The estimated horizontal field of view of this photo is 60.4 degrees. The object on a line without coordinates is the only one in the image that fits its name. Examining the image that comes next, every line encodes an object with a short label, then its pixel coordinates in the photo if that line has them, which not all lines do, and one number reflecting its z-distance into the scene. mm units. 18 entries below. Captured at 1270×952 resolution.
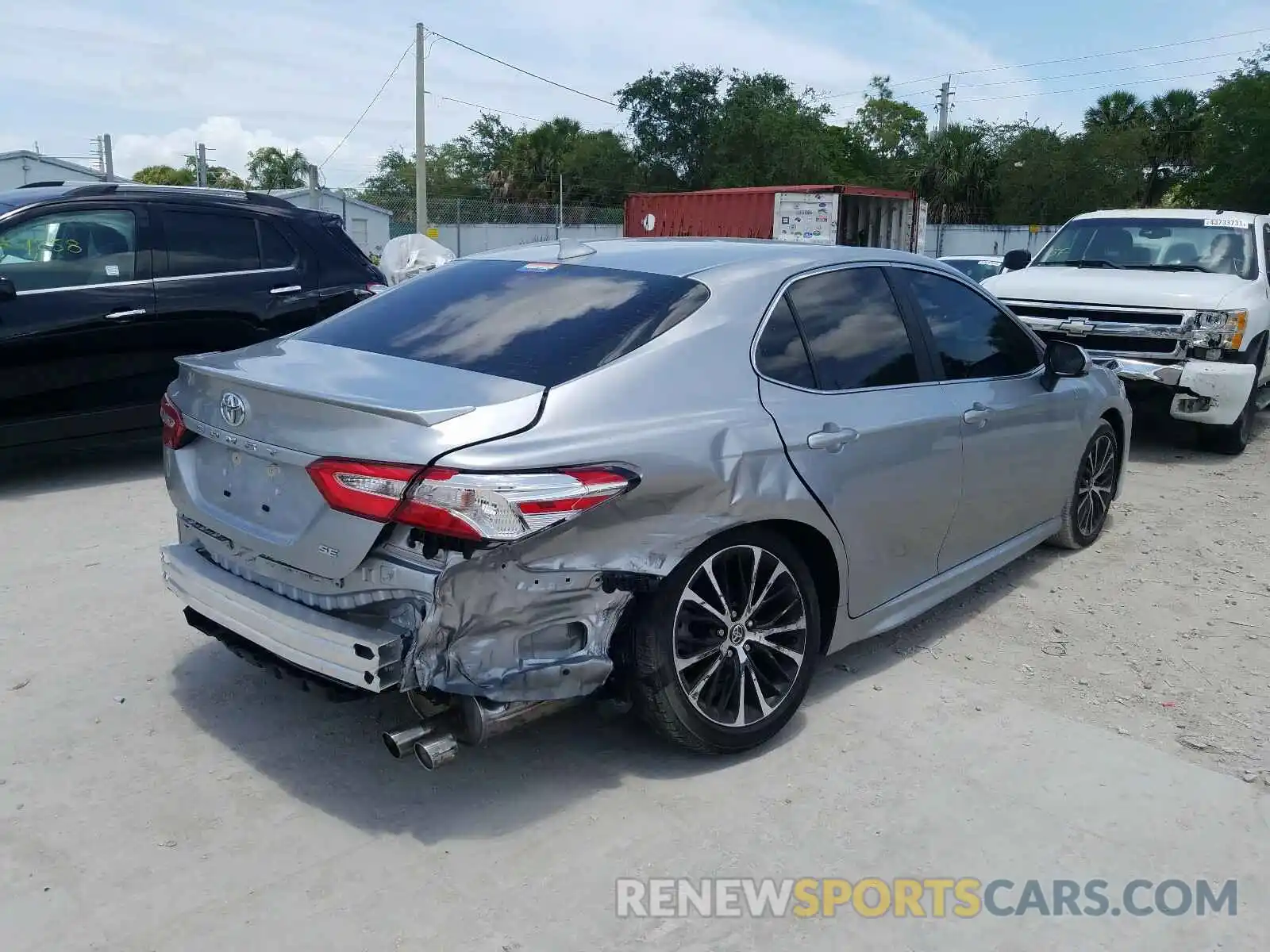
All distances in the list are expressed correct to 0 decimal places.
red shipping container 22562
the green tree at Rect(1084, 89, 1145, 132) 54969
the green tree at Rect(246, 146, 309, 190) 63188
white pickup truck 8016
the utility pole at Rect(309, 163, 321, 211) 16994
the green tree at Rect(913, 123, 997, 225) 52094
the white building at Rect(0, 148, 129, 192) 32781
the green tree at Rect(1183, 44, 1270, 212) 35250
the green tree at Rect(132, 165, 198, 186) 58219
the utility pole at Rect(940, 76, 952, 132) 49188
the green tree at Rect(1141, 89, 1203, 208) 52438
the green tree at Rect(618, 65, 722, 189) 59031
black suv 6445
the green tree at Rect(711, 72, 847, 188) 56750
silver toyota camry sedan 2885
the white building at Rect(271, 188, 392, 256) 24781
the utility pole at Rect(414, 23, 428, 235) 26516
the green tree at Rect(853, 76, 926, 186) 68375
